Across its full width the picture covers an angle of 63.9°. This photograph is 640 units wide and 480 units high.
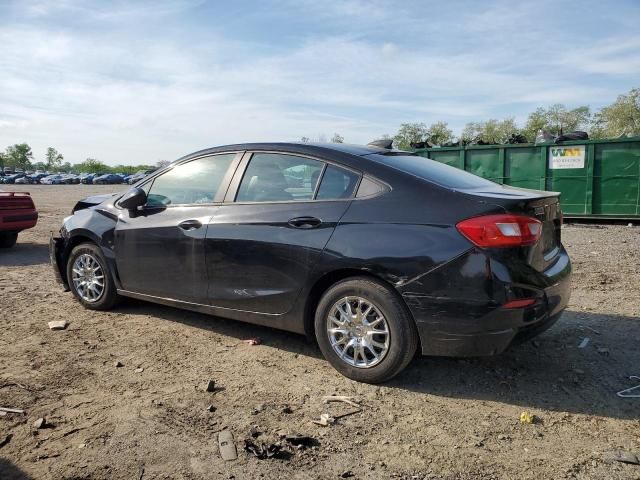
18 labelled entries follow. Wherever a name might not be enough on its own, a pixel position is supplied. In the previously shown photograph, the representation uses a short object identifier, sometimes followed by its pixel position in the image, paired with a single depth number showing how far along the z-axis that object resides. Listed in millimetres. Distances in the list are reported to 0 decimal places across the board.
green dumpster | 12164
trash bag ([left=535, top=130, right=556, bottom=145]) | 13222
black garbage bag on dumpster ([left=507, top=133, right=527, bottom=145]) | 13961
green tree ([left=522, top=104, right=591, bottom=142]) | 59344
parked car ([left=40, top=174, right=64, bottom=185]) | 70125
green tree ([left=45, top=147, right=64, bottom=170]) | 152875
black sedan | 3184
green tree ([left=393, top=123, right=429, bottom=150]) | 68875
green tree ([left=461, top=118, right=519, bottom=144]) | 63531
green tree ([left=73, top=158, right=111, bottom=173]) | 129625
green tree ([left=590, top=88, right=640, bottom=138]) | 52156
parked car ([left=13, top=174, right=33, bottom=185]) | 71600
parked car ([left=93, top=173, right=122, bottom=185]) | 71400
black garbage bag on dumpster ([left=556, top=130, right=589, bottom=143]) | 12969
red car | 9156
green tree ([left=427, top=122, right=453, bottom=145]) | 66938
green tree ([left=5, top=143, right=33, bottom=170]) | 133375
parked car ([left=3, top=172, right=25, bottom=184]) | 71000
